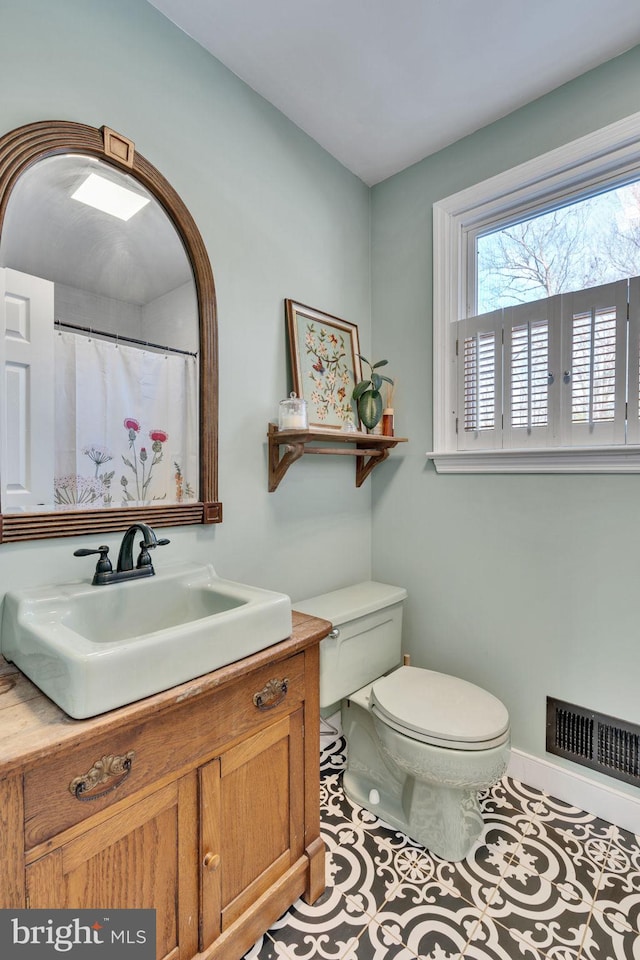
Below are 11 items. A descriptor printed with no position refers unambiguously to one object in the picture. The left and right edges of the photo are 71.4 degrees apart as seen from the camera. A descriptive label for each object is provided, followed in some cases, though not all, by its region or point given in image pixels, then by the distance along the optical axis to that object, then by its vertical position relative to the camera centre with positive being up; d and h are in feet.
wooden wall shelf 5.27 +0.35
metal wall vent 4.96 -3.12
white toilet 4.34 -2.69
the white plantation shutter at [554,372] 5.03 +1.24
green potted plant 6.42 +1.07
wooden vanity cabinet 2.43 -2.21
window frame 5.05 +3.41
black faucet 3.80 -0.79
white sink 2.56 -1.15
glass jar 5.23 +0.69
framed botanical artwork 5.94 +1.55
